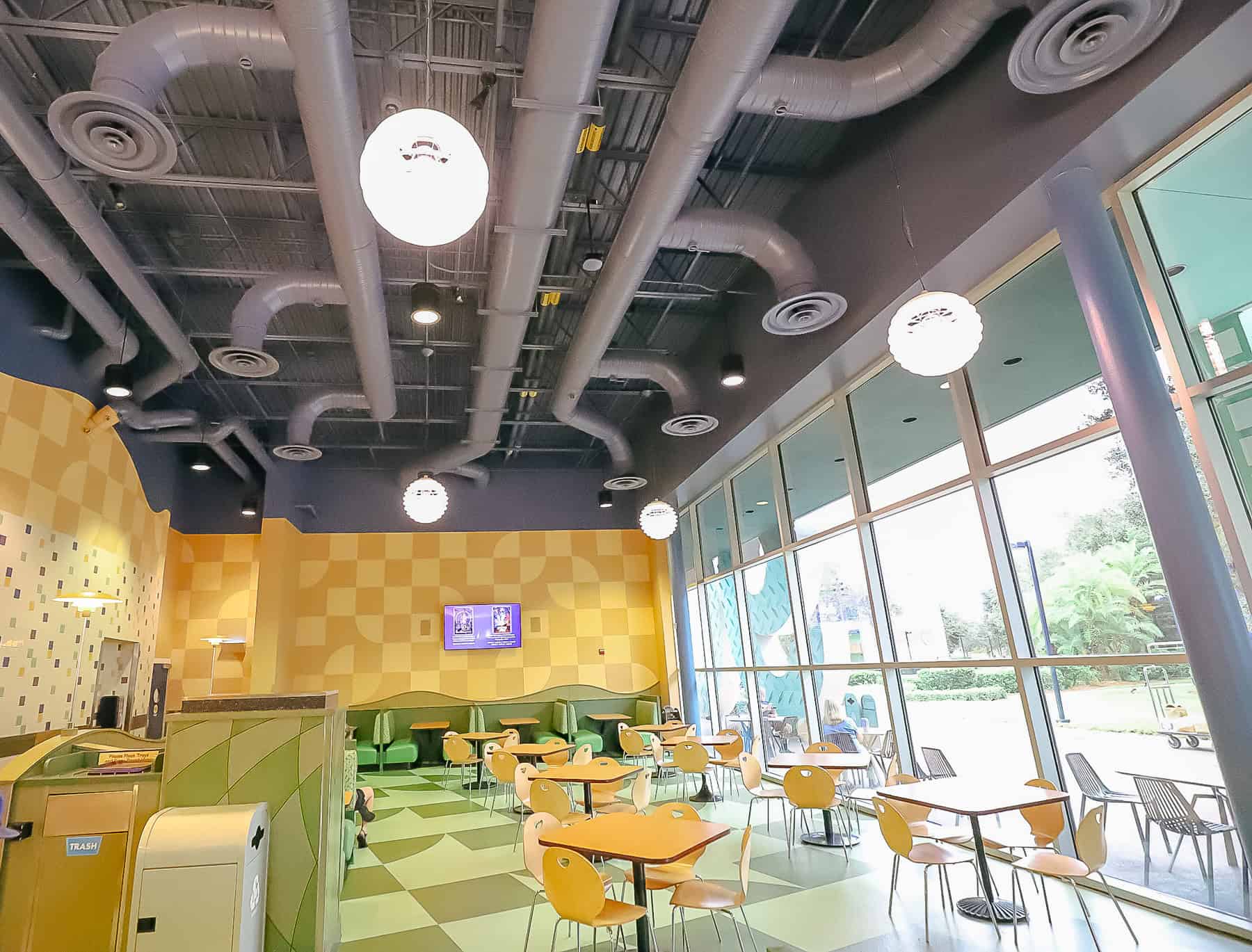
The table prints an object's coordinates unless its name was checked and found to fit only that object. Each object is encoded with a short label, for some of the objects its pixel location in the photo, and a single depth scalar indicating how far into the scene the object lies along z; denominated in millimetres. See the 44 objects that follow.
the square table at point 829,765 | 5812
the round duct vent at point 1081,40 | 3178
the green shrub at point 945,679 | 5629
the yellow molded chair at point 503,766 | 6805
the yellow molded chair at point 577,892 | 3240
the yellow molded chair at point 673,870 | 3803
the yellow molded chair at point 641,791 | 5227
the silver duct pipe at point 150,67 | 3820
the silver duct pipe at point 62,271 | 5332
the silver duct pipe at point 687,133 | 3824
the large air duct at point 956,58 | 3238
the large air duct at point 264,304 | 6441
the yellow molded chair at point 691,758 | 7012
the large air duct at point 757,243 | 5934
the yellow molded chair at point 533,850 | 3834
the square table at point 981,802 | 3885
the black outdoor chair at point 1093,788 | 4316
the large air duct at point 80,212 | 4457
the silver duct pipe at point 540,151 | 3834
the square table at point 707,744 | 7871
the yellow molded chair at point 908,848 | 3900
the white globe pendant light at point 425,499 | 7961
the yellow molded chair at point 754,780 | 6051
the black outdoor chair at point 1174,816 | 3887
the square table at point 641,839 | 3408
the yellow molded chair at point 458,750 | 8438
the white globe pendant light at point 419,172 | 2457
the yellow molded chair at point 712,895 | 3467
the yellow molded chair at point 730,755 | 7422
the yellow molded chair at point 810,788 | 5254
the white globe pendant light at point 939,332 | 3711
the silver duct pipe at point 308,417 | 9312
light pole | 4840
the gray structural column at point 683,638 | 11430
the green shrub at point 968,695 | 5309
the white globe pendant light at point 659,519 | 8766
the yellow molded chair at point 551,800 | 4816
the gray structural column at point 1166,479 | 3344
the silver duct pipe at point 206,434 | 9688
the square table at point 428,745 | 11875
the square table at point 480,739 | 9516
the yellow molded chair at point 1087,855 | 3602
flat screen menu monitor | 12414
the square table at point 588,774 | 5684
